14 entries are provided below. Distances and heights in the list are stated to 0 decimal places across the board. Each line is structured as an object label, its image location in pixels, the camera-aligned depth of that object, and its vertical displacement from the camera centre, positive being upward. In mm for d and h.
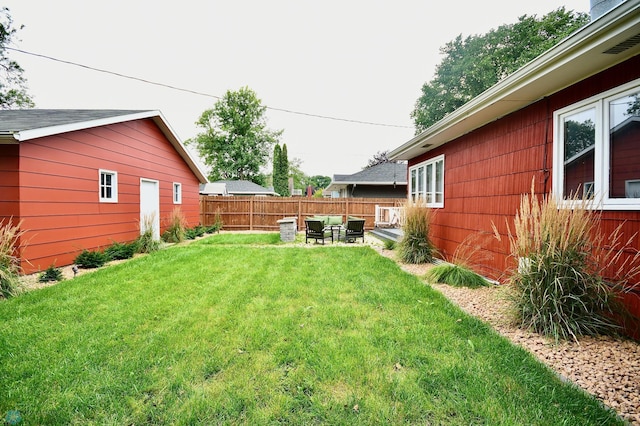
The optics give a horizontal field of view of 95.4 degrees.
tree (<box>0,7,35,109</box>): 12672 +6467
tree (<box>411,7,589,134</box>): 17609 +10283
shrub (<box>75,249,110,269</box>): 6082 -1115
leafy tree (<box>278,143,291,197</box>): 31156 +3827
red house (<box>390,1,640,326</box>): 2748 +991
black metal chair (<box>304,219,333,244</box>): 9855 -770
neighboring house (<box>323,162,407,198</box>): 17125 +1536
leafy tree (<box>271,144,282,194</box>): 31211 +4525
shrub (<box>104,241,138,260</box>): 6914 -1076
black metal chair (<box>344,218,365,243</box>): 10320 -765
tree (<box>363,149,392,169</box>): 38550 +6682
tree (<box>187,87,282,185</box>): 32250 +8181
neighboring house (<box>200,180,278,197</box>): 24641 +1638
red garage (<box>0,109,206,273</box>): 5359 +680
